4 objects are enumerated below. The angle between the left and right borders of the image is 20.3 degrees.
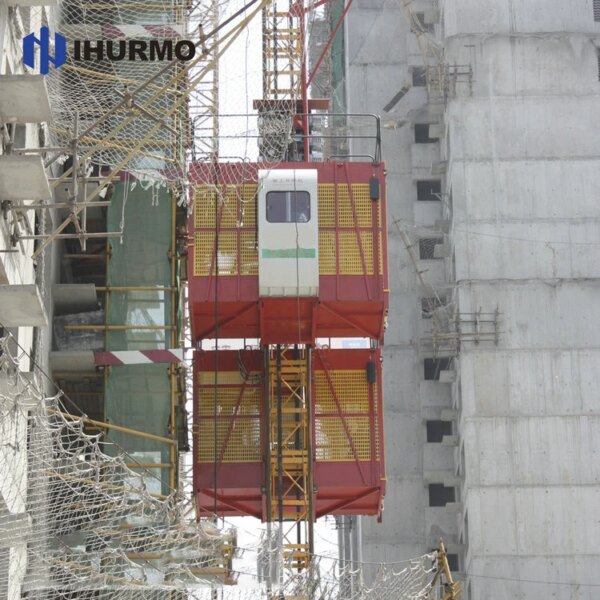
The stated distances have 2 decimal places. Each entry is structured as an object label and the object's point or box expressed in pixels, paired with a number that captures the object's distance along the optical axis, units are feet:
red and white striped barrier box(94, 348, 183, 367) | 159.12
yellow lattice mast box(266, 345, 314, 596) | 148.56
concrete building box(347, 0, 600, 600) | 226.79
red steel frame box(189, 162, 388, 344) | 142.20
